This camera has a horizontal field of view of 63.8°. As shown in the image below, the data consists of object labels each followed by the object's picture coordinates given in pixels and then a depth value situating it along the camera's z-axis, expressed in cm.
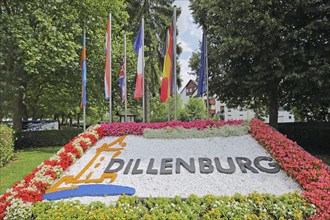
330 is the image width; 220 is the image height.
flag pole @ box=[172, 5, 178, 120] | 1029
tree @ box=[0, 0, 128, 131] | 1295
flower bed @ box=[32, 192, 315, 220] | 394
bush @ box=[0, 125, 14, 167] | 1038
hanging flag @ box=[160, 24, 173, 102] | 1052
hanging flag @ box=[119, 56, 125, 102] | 1127
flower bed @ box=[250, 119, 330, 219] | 425
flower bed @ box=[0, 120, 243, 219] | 433
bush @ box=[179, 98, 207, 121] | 4238
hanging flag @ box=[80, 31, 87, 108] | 973
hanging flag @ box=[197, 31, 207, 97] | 1129
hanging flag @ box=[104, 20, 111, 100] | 1010
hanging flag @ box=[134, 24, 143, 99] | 1052
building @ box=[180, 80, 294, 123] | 4166
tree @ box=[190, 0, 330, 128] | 1105
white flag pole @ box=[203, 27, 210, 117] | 1116
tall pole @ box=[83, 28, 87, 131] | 969
